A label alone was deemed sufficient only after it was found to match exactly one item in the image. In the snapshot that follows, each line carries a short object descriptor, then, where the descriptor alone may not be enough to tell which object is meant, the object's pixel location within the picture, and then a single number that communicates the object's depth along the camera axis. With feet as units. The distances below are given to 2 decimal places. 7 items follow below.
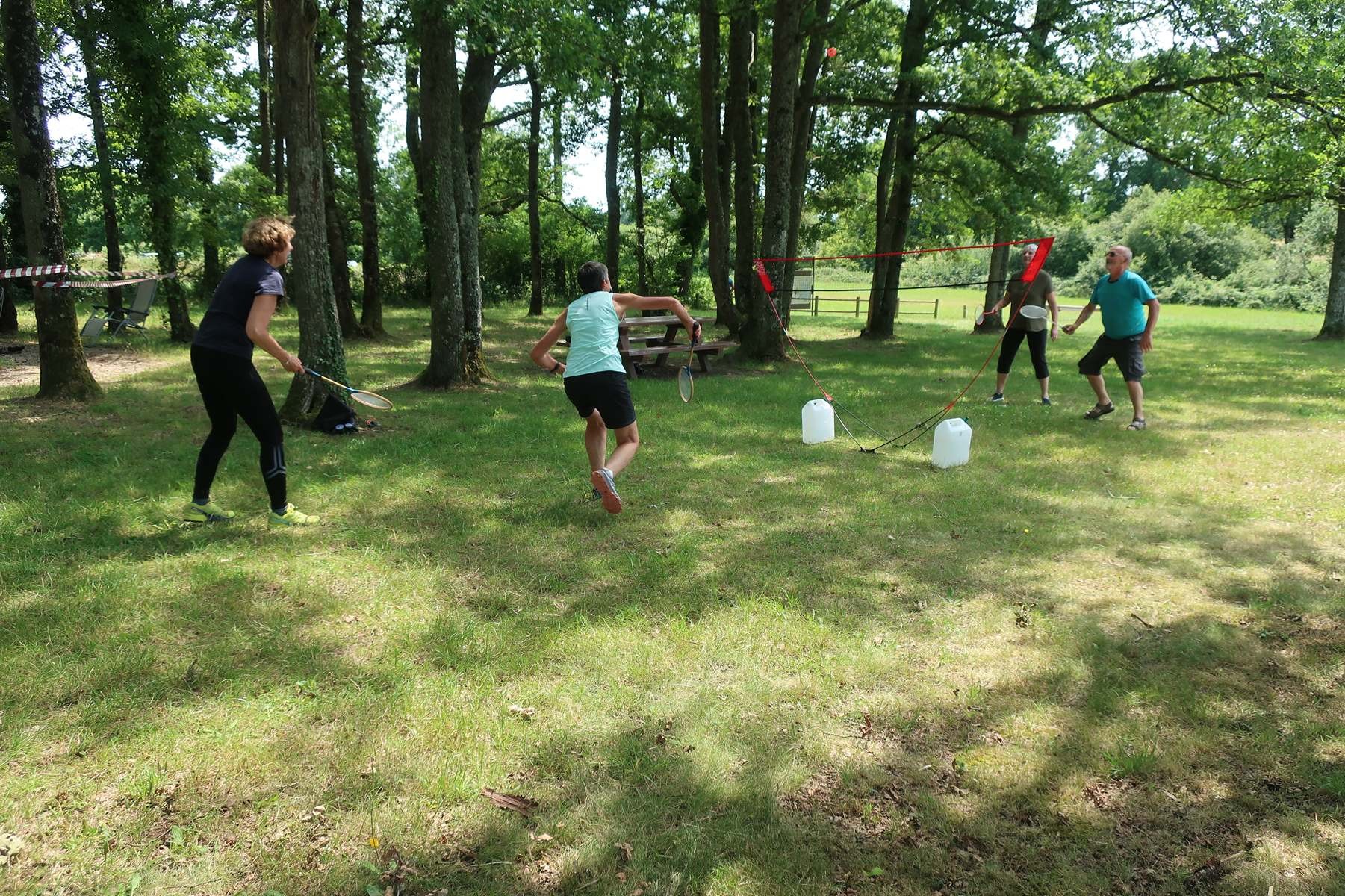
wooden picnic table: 43.11
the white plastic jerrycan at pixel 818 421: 28.78
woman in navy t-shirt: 16.78
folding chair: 51.72
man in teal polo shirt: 30.01
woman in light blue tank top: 19.15
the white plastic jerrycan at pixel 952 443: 25.41
